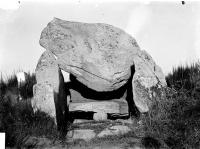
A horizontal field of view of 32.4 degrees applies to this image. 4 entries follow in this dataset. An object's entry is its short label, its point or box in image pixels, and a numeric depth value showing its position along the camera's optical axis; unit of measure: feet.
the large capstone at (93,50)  25.75
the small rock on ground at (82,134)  23.85
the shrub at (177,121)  20.29
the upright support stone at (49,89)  24.44
